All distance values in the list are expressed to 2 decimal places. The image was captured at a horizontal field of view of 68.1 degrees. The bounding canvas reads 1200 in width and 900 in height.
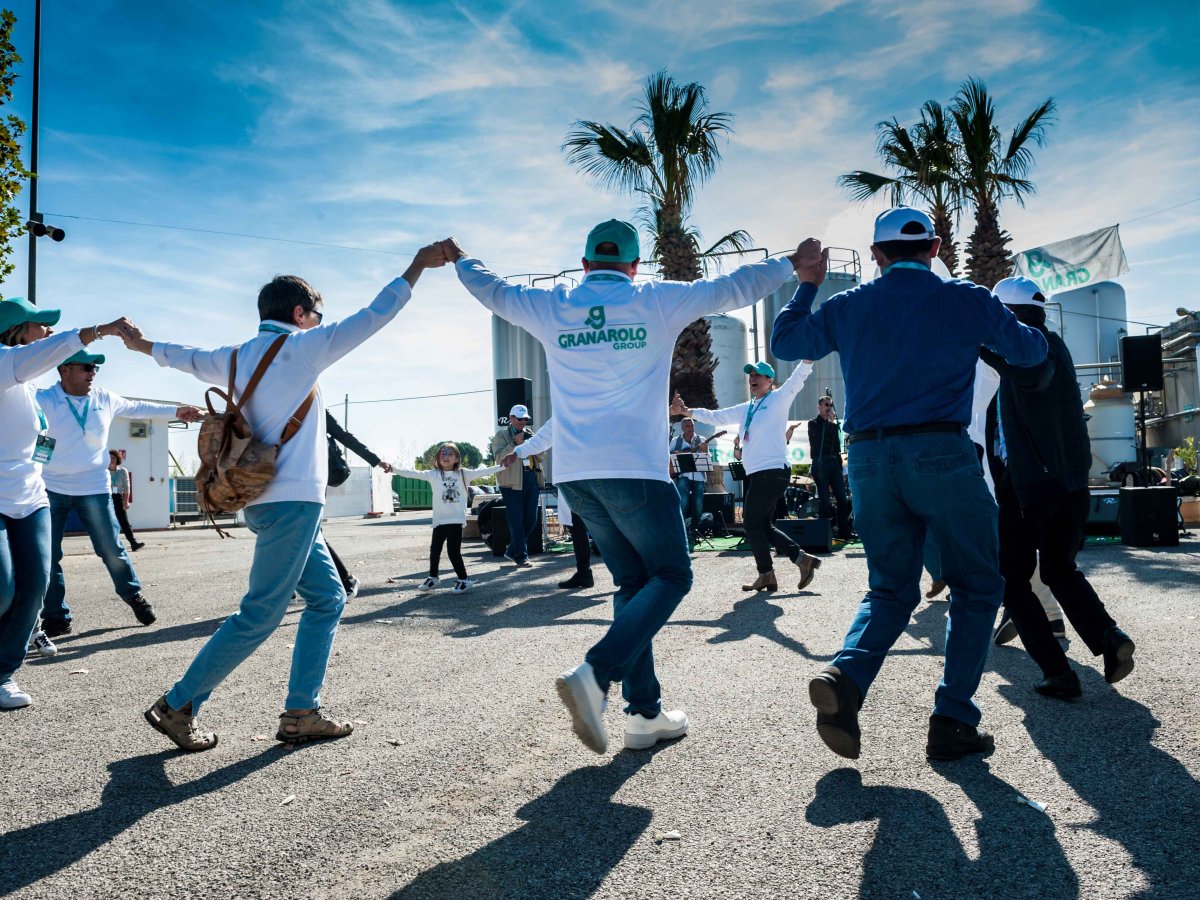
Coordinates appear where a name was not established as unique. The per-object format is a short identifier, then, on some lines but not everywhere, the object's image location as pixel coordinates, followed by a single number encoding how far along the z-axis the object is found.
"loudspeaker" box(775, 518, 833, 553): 11.62
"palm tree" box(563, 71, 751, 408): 19.17
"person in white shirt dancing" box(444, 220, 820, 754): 3.28
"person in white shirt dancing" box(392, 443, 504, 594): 8.95
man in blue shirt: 3.10
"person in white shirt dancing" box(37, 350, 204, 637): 6.37
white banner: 24.47
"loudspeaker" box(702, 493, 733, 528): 15.04
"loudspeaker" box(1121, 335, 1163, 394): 14.20
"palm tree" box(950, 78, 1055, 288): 19.09
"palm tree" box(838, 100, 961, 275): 20.05
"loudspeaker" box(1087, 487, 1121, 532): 12.52
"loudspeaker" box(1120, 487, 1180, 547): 11.09
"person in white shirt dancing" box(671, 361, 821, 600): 7.99
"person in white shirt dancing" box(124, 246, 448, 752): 3.49
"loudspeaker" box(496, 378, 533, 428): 16.20
